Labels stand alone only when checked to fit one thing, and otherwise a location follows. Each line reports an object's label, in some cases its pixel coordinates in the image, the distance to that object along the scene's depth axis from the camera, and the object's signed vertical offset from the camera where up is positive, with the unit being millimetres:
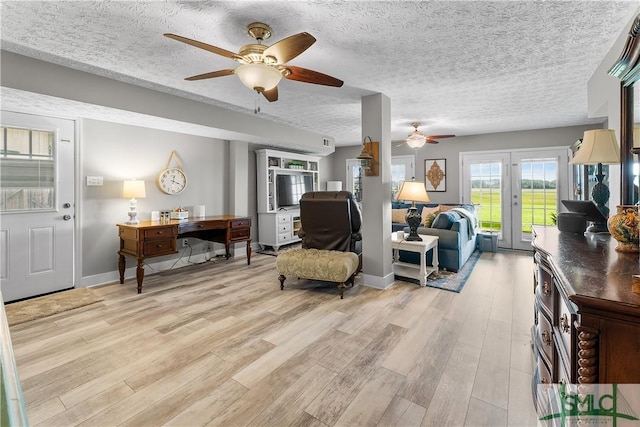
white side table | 3637 -633
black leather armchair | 3572 -117
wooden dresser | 774 -315
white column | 3523 +97
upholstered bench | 3234 -622
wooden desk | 3492 -304
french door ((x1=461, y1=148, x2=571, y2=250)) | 5430 +445
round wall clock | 4371 +479
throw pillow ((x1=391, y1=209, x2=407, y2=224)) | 5879 -82
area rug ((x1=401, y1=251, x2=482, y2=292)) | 3600 -907
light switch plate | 3692 +401
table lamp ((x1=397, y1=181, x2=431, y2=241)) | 3785 +180
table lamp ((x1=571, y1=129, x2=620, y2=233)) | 1685 +360
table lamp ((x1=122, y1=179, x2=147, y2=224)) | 3777 +243
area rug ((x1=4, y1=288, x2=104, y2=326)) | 2785 -972
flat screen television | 6039 +508
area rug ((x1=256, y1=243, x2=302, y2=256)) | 5601 -774
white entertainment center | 5742 +316
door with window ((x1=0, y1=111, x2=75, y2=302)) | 3150 +79
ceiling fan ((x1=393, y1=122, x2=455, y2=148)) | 4633 +1143
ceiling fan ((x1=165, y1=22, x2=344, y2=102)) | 1815 +1039
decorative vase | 1277 -82
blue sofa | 4211 -432
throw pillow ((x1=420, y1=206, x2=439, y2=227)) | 5643 +17
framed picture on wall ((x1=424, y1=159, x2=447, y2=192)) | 6465 +819
